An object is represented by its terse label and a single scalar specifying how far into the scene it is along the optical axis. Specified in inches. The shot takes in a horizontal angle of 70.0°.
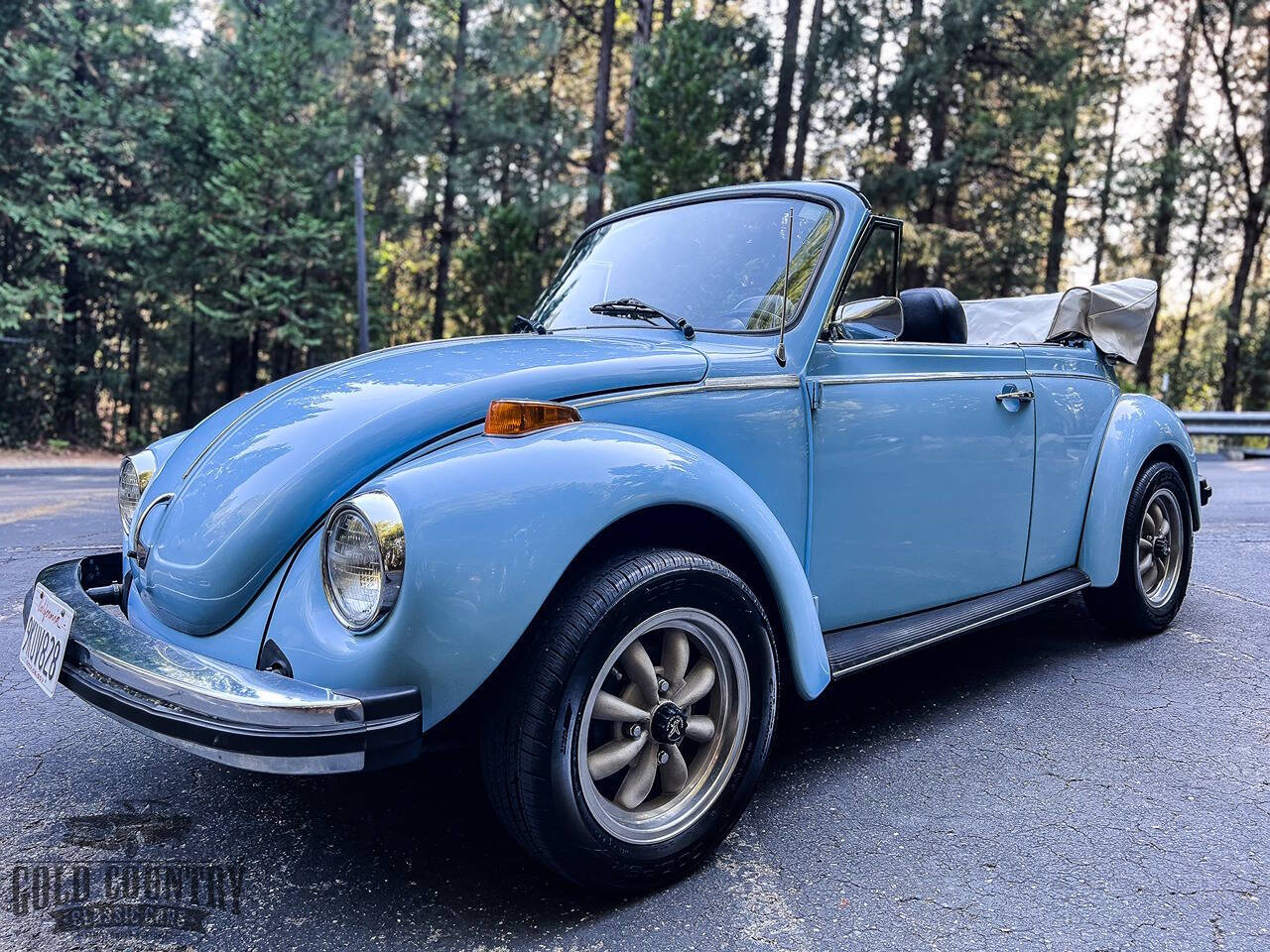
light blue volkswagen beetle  72.8
